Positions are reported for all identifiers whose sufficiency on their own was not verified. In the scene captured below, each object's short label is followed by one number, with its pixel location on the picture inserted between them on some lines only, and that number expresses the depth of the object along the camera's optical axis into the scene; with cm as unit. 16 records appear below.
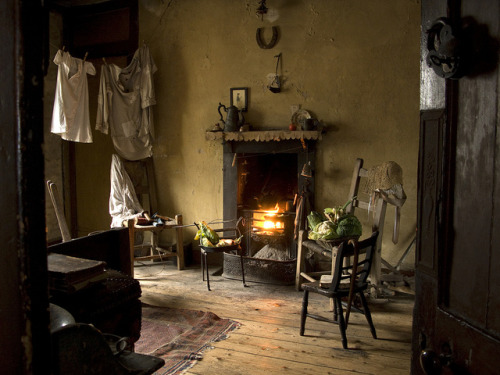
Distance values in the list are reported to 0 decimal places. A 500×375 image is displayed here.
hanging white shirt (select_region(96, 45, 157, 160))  597
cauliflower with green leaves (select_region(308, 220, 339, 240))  432
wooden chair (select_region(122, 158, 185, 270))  578
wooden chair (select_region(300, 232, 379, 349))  356
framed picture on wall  584
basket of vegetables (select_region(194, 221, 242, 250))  505
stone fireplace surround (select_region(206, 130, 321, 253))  548
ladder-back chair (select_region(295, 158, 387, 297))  444
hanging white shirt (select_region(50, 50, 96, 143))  554
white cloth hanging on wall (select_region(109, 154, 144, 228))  589
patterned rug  337
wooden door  105
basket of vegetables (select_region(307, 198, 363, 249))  433
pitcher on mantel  569
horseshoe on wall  565
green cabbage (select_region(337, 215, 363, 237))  436
